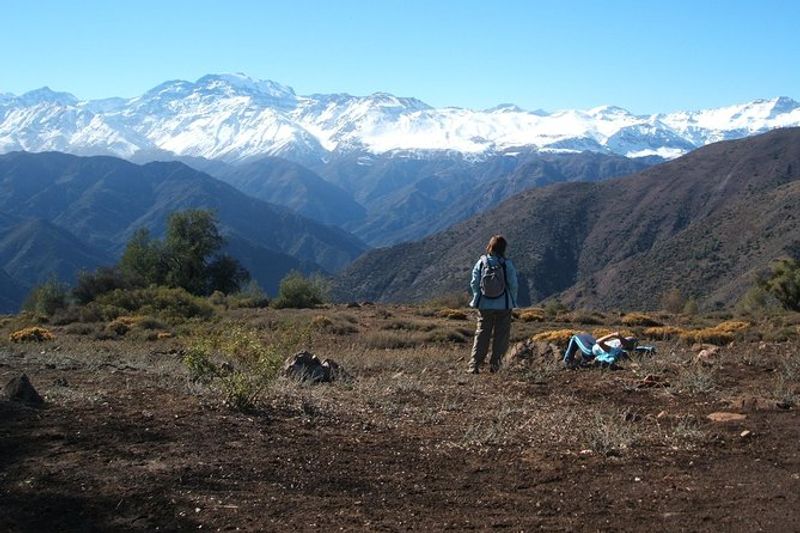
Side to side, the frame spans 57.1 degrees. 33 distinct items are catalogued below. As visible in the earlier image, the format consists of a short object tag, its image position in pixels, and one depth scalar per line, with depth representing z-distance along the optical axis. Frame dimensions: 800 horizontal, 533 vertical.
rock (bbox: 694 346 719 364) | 10.84
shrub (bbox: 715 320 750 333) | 19.68
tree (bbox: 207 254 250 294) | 46.88
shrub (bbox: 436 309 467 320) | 27.79
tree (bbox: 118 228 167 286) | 43.09
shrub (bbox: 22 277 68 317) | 35.72
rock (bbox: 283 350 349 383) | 10.20
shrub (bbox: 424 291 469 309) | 36.47
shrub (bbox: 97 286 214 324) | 27.52
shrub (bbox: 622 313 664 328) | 25.56
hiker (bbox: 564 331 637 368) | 11.22
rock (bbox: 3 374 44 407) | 7.56
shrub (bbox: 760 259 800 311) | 33.09
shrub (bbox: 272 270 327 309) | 34.81
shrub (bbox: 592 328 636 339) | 17.86
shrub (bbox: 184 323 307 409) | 7.87
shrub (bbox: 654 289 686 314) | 43.31
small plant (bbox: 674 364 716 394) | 9.04
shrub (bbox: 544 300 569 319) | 30.13
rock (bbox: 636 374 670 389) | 9.43
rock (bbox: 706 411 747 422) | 7.54
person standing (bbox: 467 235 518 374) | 11.35
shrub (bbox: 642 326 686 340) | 19.13
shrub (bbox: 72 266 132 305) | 37.12
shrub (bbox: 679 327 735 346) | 16.17
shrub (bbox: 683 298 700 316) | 35.41
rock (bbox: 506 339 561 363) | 11.56
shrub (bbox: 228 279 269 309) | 33.44
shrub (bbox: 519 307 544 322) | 26.98
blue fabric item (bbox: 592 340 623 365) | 11.12
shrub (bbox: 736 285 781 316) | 34.78
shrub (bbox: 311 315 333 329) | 22.41
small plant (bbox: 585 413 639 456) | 6.58
